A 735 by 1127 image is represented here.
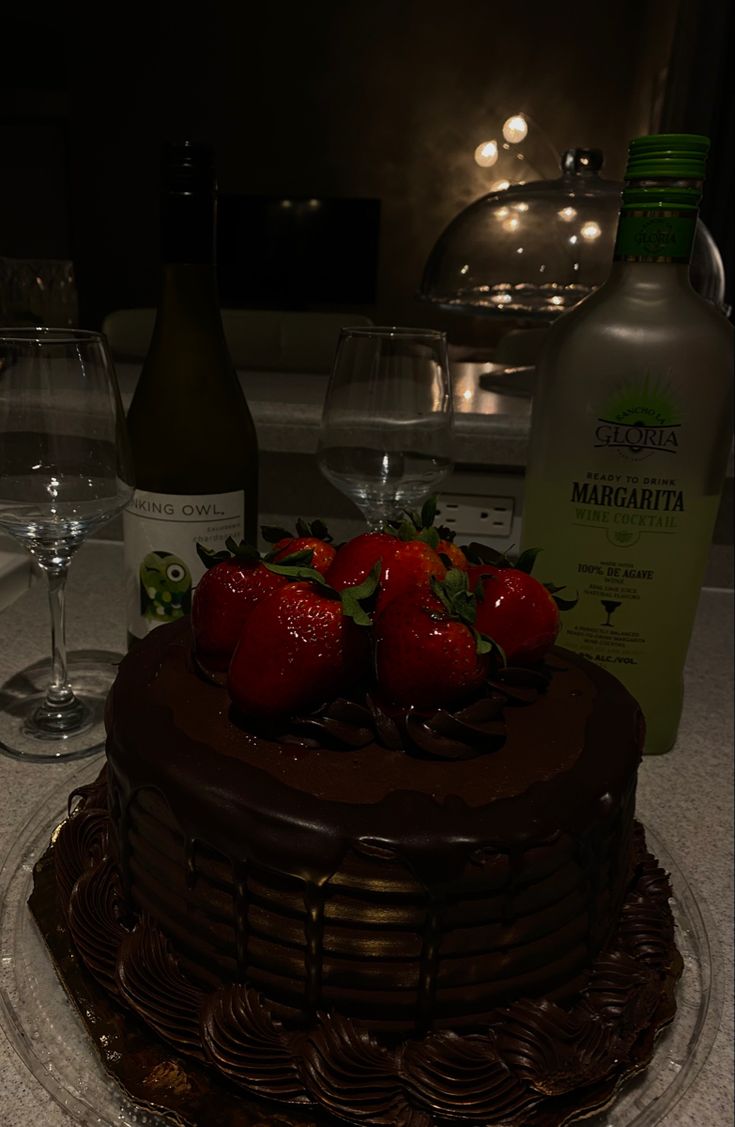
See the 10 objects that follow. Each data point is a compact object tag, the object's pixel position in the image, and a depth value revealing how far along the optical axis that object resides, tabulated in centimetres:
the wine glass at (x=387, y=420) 84
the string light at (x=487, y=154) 496
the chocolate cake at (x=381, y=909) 45
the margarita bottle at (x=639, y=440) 66
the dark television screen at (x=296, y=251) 516
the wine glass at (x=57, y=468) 71
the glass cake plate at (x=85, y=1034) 46
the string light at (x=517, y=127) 491
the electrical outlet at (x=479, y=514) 116
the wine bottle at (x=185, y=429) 80
